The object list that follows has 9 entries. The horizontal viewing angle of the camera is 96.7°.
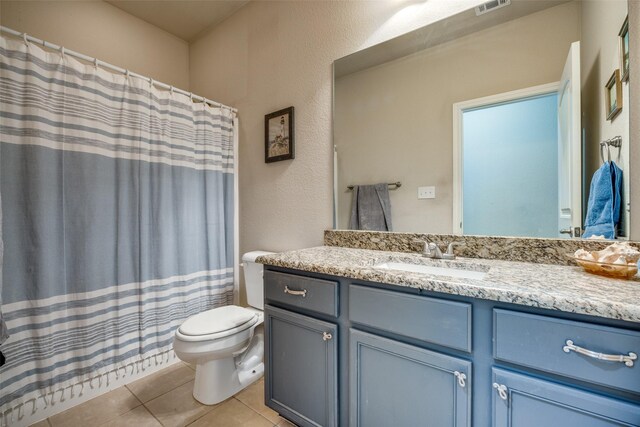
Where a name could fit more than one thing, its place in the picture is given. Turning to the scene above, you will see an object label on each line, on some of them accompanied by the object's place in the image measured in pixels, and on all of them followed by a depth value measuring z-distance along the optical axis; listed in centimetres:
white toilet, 145
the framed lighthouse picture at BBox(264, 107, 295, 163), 193
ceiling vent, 125
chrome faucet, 128
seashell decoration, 85
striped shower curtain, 135
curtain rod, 137
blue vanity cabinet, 68
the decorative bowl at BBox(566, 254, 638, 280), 85
